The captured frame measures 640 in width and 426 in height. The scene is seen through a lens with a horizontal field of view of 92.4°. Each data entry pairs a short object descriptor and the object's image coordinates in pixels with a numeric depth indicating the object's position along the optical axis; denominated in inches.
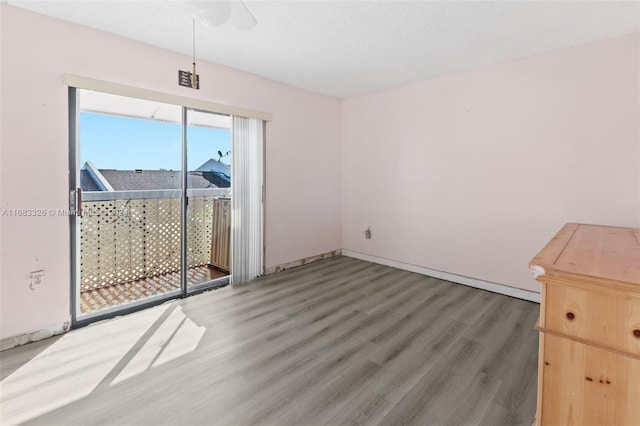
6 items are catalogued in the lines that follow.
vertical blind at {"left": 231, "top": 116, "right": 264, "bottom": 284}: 143.5
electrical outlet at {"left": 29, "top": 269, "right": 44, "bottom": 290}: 95.0
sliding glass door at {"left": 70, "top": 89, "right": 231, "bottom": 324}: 108.3
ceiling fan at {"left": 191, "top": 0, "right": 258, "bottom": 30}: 62.5
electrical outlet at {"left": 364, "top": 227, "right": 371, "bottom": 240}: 186.4
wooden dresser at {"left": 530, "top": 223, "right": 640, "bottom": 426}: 45.1
